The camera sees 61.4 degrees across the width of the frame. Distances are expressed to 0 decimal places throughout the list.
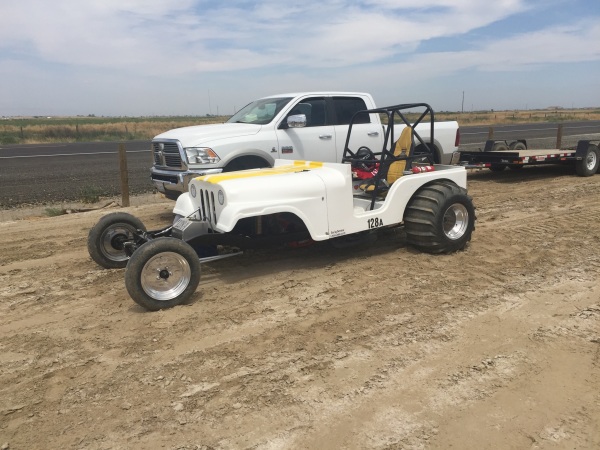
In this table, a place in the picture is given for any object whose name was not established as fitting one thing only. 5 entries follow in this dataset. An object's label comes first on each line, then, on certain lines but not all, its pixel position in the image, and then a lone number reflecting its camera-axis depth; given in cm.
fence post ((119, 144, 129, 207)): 999
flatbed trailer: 1164
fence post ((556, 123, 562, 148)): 1680
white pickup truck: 761
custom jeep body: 463
